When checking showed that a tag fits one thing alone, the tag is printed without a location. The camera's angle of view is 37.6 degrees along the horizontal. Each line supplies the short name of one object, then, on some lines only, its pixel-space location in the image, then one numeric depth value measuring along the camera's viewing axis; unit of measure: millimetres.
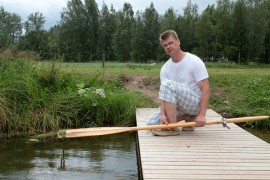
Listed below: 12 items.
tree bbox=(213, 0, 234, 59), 34791
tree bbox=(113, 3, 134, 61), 50906
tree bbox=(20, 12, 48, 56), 42188
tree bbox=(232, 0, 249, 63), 34500
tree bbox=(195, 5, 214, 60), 37719
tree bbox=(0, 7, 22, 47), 54128
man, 4641
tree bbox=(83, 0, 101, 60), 55375
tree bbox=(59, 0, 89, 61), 54969
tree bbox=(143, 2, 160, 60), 45781
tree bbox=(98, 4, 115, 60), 56031
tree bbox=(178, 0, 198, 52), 43719
